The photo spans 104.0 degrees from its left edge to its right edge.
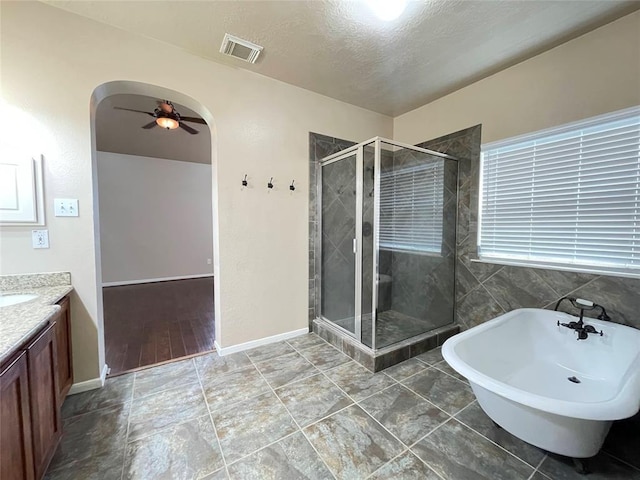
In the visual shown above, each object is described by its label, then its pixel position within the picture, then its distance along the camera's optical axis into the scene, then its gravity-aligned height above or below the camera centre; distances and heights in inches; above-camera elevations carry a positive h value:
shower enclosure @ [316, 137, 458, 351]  97.3 -5.6
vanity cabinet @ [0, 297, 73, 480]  35.9 -30.4
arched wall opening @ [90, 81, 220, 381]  76.3 +35.3
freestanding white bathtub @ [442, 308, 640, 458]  44.8 -35.7
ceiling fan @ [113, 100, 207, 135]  116.5 +54.4
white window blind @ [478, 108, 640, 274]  71.3 +10.7
